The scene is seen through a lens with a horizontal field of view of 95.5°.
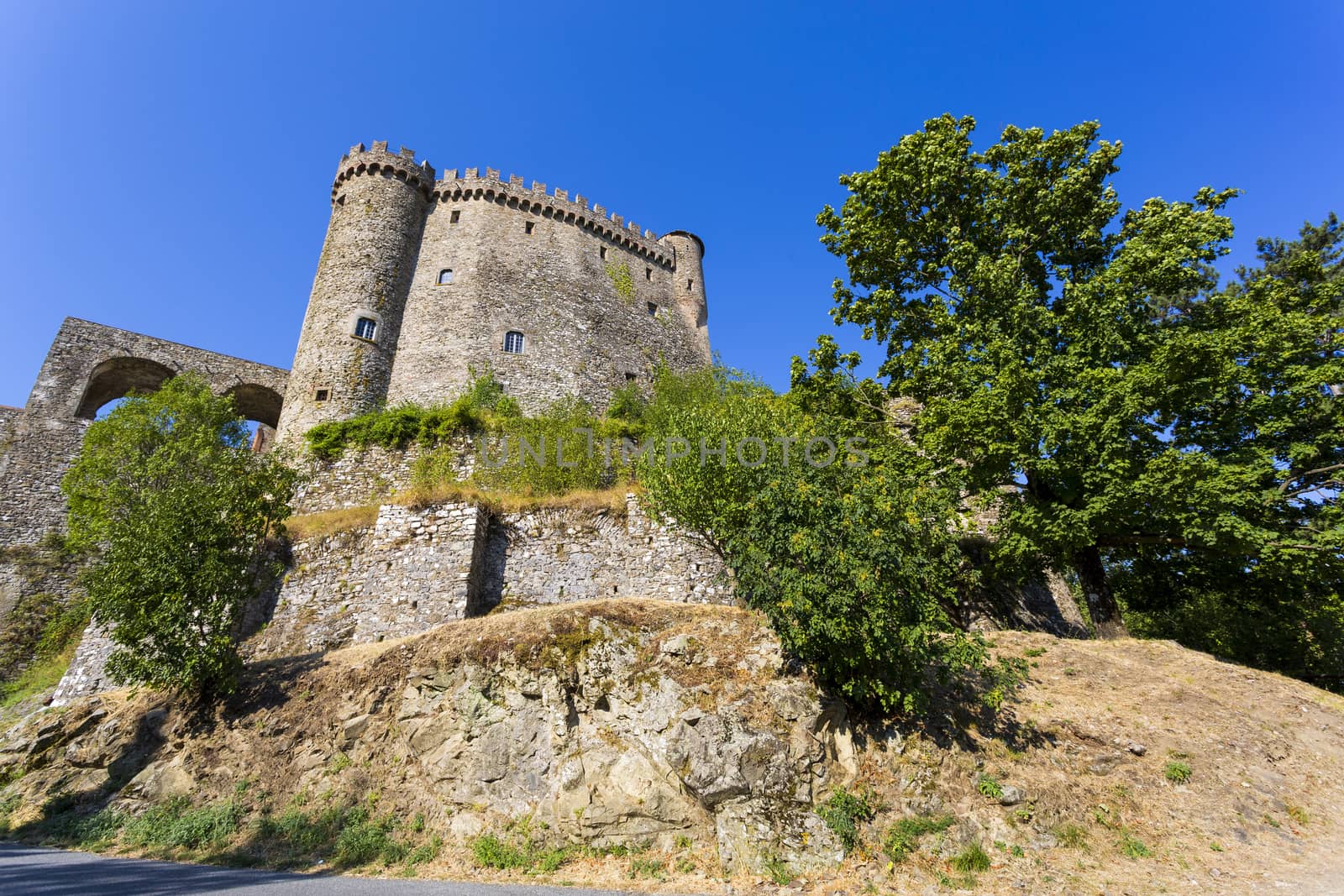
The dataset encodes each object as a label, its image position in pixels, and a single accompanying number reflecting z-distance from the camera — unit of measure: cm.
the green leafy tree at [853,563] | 909
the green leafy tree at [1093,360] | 1129
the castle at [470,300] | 2622
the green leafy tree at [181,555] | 1196
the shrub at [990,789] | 896
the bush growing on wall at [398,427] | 2205
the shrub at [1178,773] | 907
